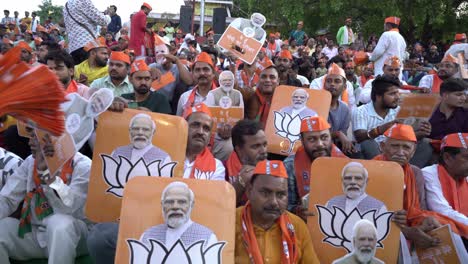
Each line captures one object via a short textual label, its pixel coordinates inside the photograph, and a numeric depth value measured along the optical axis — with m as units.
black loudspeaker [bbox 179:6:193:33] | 20.43
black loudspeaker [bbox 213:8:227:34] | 18.70
